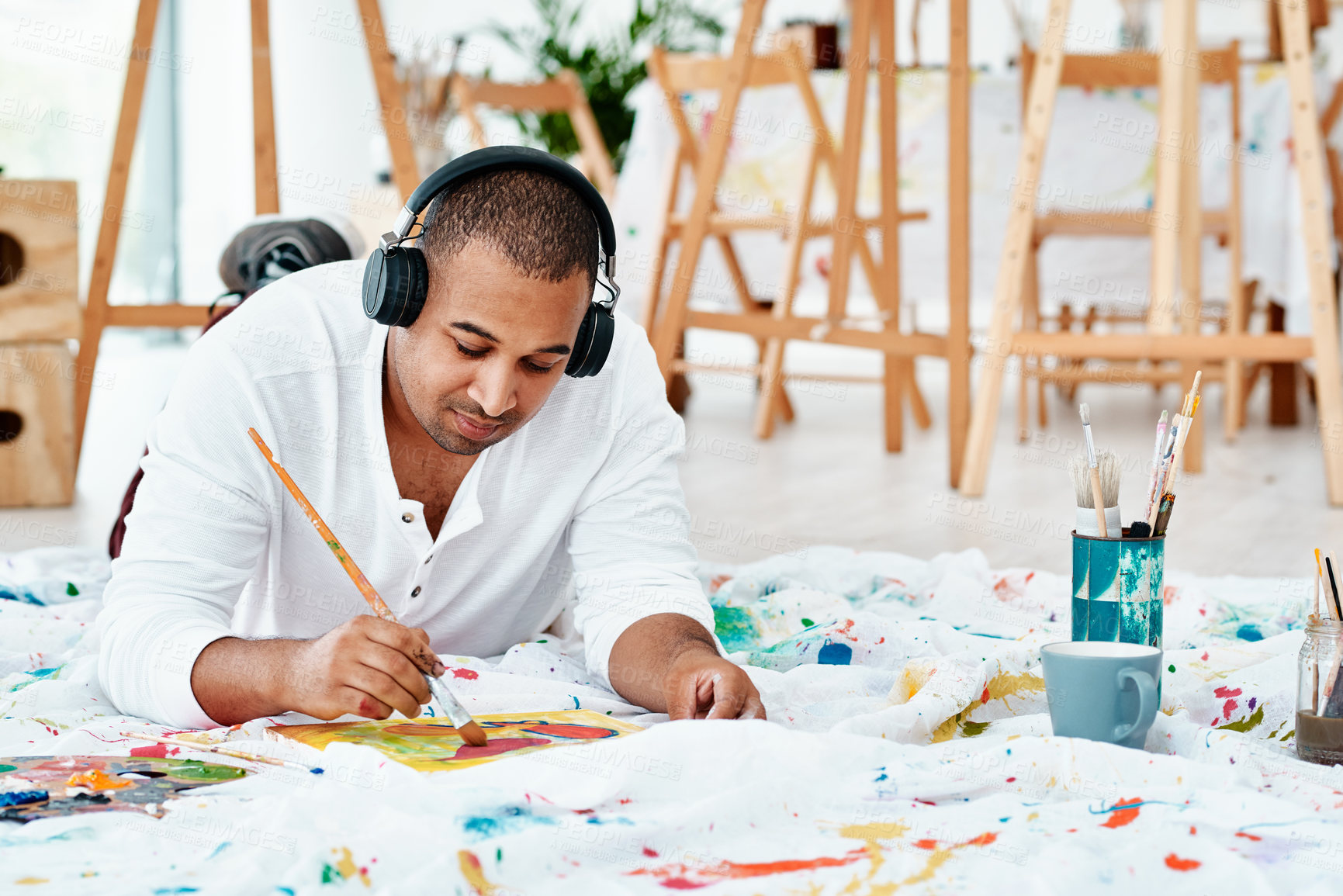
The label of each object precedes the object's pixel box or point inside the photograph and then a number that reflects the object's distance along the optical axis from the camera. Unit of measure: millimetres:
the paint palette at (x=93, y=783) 2449
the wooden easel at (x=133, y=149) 4358
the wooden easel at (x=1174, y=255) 4347
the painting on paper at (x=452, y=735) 2525
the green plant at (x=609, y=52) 9197
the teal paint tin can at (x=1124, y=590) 2680
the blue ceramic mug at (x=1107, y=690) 2534
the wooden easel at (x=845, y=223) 4751
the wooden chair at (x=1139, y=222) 5402
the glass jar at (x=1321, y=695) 2548
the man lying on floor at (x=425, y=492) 2624
